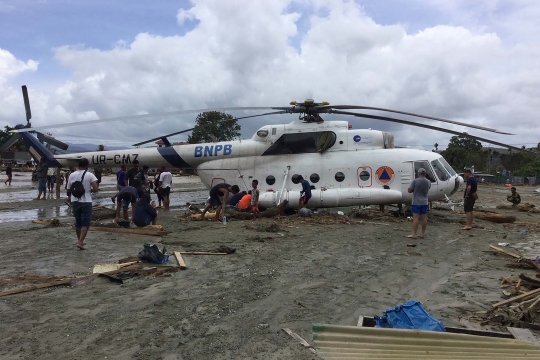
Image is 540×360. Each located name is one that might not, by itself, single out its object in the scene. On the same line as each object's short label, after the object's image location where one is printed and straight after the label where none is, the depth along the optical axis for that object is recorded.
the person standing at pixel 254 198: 12.85
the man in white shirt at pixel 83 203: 7.83
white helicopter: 13.06
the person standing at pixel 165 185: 15.20
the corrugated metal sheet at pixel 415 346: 3.37
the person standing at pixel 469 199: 10.99
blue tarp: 3.83
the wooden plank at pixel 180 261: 6.33
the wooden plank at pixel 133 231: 9.71
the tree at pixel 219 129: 44.97
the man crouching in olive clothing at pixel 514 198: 18.62
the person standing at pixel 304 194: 12.98
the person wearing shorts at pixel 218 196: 12.10
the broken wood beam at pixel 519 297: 4.54
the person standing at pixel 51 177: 20.46
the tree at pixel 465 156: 62.22
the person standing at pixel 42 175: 18.02
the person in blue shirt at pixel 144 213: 10.15
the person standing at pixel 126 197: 10.74
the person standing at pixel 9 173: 30.56
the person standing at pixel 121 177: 14.91
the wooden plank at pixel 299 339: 3.62
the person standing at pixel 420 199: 9.65
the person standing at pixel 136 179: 12.02
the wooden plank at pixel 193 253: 7.36
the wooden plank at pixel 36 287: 4.96
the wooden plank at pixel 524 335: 3.65
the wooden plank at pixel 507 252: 7.07
